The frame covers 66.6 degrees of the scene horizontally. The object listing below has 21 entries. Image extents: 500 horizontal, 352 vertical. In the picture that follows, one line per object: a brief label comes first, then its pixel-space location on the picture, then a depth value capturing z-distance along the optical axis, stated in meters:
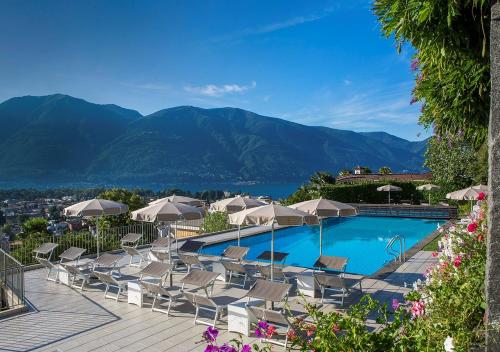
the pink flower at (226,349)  2.49
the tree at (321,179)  29.87
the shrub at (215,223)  19.33
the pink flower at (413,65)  7.12
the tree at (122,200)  18.84
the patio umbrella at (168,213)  9.34
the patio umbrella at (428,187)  25.44
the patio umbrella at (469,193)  14.94
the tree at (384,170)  40.34
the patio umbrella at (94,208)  10.42
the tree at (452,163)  21.98
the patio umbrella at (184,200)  12.93
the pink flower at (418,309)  3.14
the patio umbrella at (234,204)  12.63
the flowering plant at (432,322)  2.51
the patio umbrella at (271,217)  8.15
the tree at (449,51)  3.04
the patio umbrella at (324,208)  9.74
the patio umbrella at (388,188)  27.21
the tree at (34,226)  16.16
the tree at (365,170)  44.22
